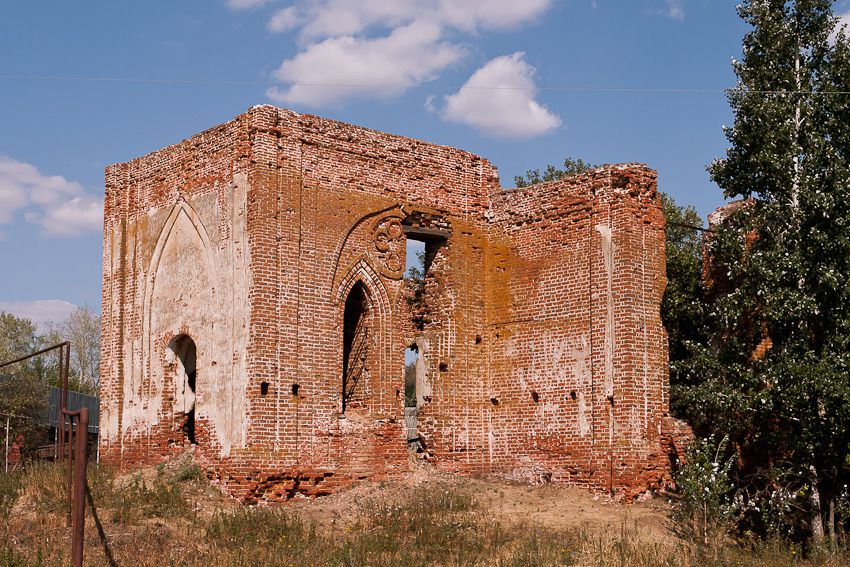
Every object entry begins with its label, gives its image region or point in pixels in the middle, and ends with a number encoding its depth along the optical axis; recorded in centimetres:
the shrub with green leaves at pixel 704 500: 1362
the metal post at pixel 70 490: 1121
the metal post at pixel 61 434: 1354
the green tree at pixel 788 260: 1340
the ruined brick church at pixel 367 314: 1538
